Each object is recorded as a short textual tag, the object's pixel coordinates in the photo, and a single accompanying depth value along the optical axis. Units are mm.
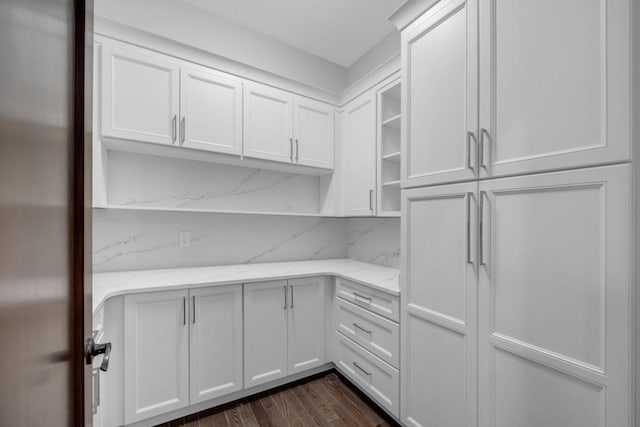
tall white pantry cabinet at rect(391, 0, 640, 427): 896
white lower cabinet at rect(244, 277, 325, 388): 2025
